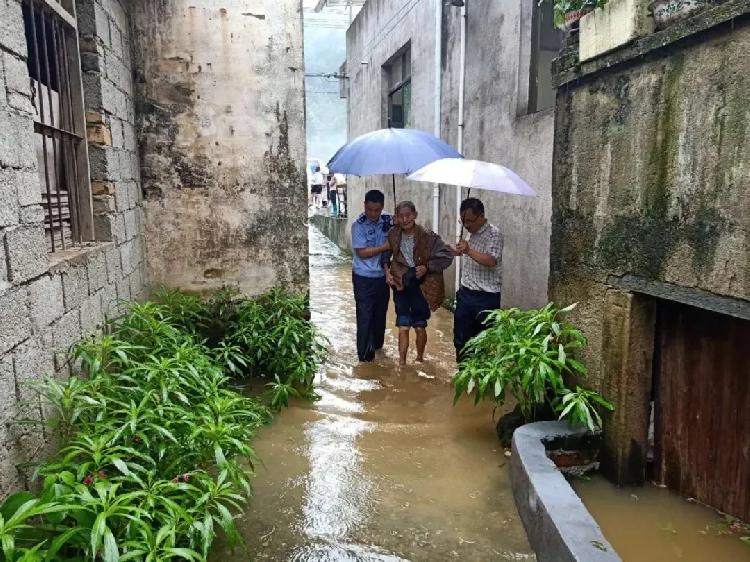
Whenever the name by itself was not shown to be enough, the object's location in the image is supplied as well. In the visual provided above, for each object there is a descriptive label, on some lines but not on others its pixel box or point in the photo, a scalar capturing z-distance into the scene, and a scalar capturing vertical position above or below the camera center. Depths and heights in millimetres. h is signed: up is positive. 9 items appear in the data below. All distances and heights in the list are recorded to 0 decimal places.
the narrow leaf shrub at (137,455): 2061 -1132
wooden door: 2918 -1136
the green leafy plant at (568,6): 3403 +1120
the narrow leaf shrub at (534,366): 3512 -1101
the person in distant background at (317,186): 24547 +316
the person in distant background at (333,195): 19358 -52
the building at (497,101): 6090 +1177
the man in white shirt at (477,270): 4953 -670
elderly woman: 5590 -677
